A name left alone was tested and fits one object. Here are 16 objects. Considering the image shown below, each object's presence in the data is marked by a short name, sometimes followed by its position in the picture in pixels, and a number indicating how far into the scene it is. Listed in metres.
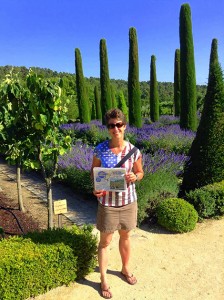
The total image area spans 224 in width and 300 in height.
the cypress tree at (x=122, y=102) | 32.02
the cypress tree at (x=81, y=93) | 21.81
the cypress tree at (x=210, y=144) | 5.91
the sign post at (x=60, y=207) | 3.76
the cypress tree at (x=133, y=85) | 17.11
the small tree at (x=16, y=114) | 3.25
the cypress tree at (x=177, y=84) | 21.20
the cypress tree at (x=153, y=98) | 22.55
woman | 2.87
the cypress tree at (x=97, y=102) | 30.94
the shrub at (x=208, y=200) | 5.14
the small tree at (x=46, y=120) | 3.13
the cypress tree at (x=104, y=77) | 19.72
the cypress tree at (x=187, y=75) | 13.09
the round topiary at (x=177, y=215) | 4.67
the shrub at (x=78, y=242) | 3.40
